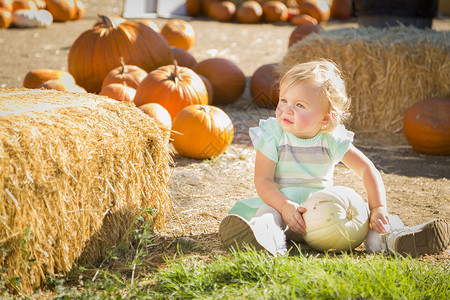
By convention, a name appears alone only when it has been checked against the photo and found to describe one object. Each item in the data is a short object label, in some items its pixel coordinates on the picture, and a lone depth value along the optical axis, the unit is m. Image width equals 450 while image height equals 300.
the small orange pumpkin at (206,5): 13.64
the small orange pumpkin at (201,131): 4.17
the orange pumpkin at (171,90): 4.66
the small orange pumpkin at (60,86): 4.61
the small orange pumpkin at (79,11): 11.67
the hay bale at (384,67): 5.10
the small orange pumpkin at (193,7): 13.56
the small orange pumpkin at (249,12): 13.27
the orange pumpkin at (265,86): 6.00
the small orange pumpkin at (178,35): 8.89
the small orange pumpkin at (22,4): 10.98
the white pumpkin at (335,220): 2.47
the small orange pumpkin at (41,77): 5.19
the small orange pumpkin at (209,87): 5.46
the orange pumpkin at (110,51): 5.46
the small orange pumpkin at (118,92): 4.59
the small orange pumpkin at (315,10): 13.45
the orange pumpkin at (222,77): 5.88
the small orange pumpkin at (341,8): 14.00
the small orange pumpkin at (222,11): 13.43
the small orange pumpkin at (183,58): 6.09
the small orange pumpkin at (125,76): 4.95
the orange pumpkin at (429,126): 4.60
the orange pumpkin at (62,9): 11.31
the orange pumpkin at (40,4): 11.38
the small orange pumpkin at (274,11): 13.44
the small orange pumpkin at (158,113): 4.17
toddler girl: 2.47
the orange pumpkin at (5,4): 10.62
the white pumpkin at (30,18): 10.66
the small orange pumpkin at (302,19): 12.88
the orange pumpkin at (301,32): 7.57
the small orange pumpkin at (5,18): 10.38
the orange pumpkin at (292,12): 13.73
